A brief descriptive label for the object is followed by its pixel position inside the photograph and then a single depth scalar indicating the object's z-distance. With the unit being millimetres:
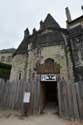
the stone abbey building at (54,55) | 12023
